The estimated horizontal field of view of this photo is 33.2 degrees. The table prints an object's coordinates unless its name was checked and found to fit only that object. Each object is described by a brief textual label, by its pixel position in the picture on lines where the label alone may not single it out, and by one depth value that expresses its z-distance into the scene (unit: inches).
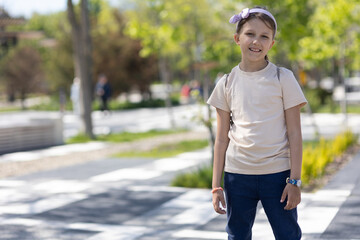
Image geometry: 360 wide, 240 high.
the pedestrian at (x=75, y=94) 924.0
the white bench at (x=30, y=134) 550.0
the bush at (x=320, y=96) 952.4
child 127.4
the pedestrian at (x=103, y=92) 1002.7
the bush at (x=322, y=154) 329.4
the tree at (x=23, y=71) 1472.7
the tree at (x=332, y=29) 582.9
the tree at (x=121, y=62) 1315.2
